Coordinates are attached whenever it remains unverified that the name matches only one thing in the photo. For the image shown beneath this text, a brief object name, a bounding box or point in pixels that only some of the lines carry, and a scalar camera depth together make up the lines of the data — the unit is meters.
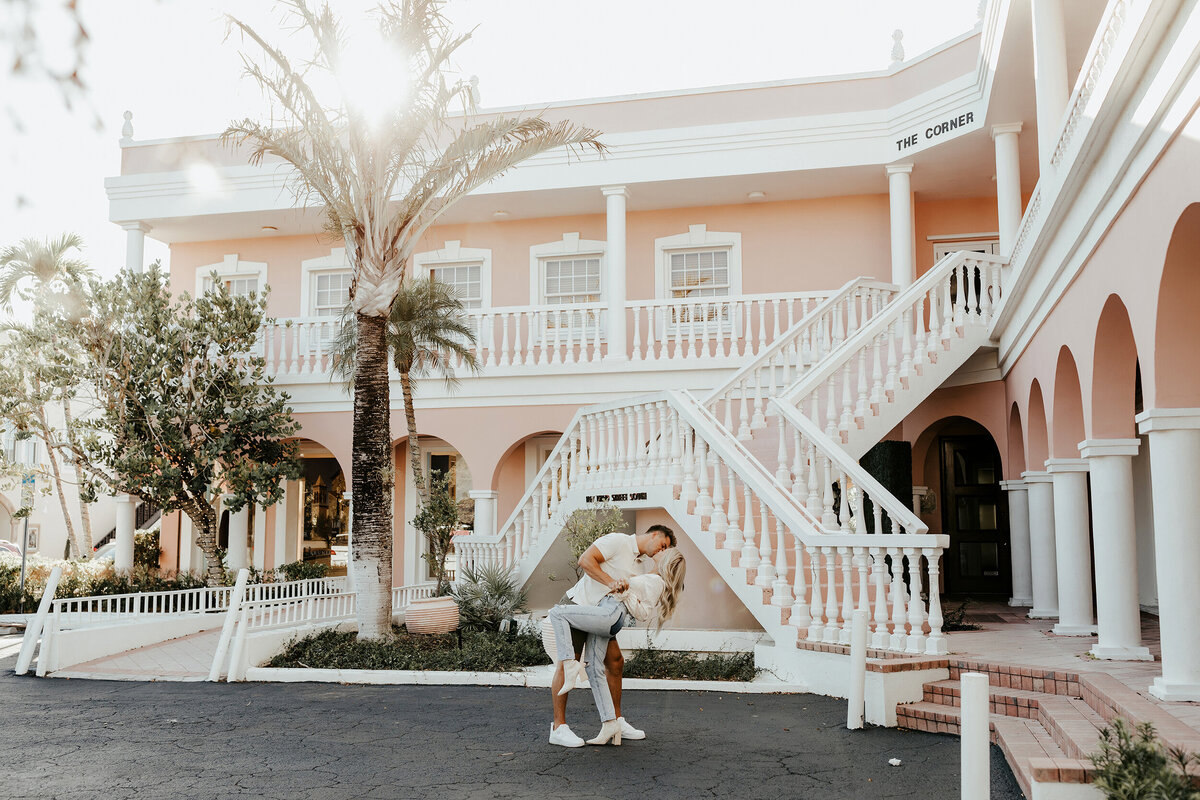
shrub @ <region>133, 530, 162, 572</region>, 17.83
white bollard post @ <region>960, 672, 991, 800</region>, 4.51
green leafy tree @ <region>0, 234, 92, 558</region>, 14.65
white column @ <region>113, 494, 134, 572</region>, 16.28
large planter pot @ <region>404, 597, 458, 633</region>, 11.53
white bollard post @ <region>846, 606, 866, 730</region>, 7.07
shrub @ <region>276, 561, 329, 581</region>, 16.02
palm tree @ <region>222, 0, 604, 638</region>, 10.98
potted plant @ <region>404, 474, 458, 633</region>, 14.10
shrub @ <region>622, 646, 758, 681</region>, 8.97
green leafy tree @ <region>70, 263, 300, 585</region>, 14.67
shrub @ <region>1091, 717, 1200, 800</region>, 3.97
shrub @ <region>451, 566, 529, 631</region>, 11.93
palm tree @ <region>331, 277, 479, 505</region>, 13.82
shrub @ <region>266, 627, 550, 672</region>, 10.01
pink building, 6.56
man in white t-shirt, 6.52
